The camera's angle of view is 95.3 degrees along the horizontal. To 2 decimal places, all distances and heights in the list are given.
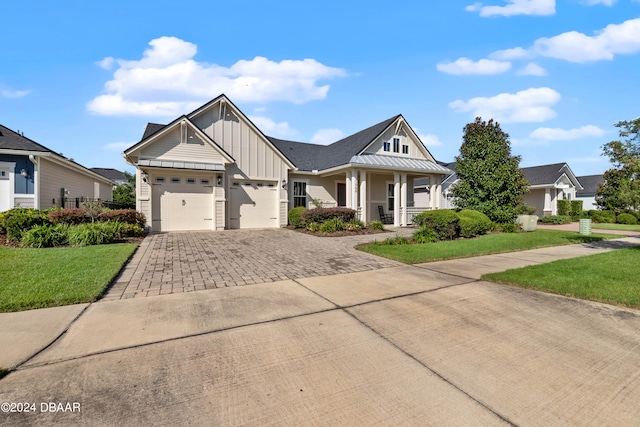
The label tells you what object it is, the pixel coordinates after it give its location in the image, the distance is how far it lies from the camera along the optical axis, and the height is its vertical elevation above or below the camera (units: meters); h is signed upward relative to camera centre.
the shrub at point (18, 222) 9.05 -0.50
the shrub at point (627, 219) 23.26 -1.07
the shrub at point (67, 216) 10.14 -0.36
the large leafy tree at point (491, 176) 14.77 +1.55
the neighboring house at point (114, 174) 40.31 +4.53
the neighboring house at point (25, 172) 11.73 +1.44
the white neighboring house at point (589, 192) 33.38 +1.58
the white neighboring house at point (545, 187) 25.62 +1.64
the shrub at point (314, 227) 13.47 -0.98
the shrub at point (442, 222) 11.20 -0.64
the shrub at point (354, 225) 13.48 -0.90
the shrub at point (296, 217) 14.95 -0.57
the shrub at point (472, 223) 11.85 -0.74
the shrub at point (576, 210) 25.67 -0.39
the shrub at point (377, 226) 14.22 -0.99
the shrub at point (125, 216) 10.98 -0.40
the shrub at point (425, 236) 10.45 -1.10
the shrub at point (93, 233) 8.93 -0.87
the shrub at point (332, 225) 12.96 -0.88
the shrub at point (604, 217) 24.45 -0.96
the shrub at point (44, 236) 8.50 -0.91
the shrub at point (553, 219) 21.78 -1.02
